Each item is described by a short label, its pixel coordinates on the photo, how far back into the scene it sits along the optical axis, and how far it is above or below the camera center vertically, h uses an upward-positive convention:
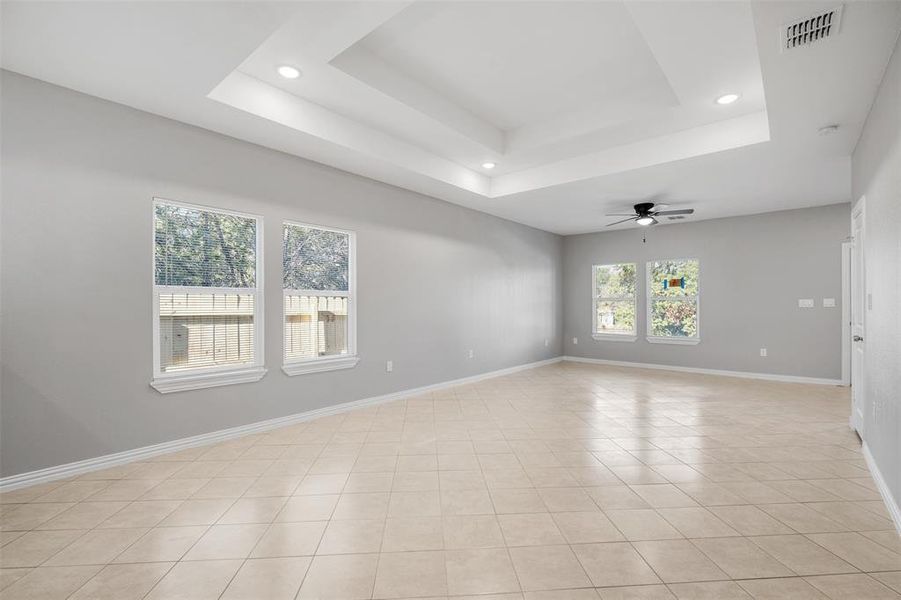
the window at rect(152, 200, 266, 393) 3.31 +0.04
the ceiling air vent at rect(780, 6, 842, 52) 2.04 +1.41
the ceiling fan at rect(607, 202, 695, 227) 5.77 +1.27
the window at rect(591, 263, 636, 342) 7.93 +0.01
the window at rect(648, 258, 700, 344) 7.20 +0.02
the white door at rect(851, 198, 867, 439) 3.39 -0.13
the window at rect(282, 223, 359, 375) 4.17 +0.04
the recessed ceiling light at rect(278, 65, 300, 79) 3.02 +1.73
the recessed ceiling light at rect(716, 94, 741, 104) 3.37 +1.70
